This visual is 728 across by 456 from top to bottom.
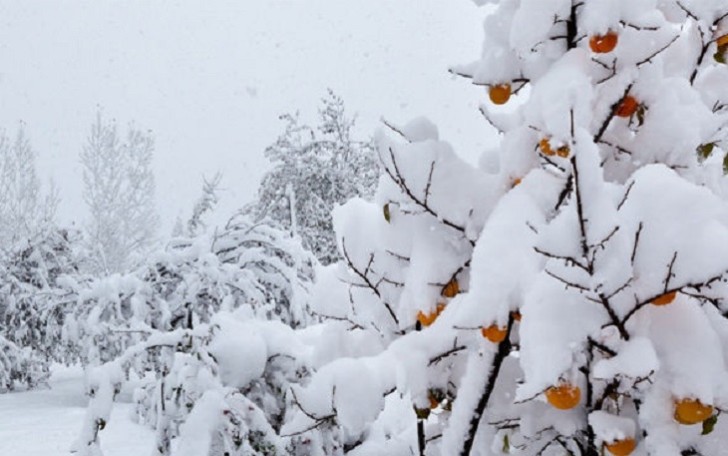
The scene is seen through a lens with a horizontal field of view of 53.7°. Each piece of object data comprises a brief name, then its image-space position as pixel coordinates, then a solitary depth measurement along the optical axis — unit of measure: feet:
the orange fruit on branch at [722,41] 4.87
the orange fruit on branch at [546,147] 3.95
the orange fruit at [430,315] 4.60
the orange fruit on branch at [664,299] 3.55
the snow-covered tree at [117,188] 76.02
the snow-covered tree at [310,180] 58.29
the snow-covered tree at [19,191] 72.43
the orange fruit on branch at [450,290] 4.72
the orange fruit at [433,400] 4.73
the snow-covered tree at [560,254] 3.62
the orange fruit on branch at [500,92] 4.69
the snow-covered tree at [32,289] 39.81
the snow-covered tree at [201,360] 8.00
